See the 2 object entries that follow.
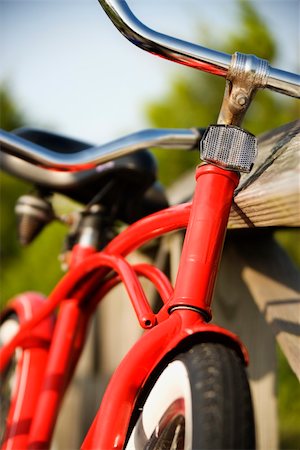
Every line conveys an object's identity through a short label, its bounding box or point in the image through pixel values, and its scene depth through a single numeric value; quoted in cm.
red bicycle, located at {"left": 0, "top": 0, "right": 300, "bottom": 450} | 115
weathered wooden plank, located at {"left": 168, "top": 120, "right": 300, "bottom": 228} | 118
